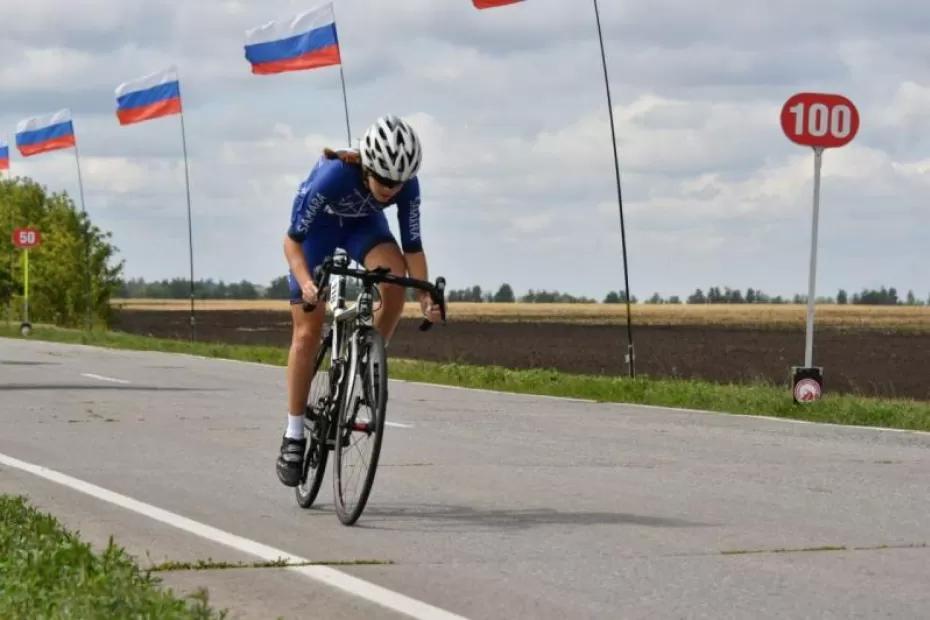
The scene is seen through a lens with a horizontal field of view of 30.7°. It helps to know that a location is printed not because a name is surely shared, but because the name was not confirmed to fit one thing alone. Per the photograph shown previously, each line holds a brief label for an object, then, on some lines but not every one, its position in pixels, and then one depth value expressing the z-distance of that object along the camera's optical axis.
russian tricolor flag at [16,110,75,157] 53.16
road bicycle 7.62
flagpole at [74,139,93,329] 50.35
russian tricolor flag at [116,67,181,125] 44.62
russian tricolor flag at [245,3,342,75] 34.47
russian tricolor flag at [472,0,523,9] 24.14
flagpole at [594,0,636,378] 23.15
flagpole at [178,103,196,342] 43.54
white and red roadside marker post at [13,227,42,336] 46.66
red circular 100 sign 15.85
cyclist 7.48
